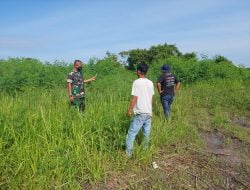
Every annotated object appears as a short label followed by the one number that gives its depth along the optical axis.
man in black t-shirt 4.76
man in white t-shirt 3.01
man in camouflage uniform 4.13
